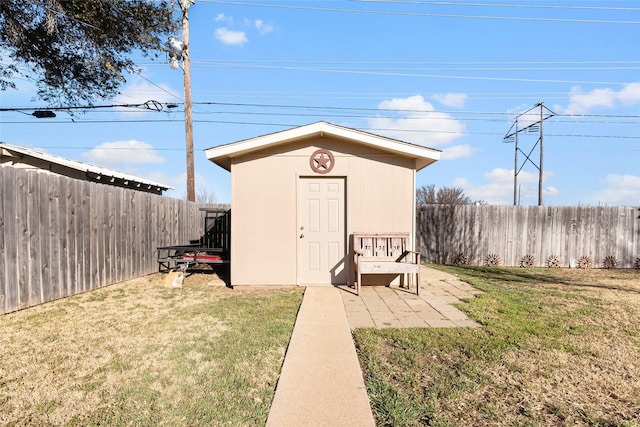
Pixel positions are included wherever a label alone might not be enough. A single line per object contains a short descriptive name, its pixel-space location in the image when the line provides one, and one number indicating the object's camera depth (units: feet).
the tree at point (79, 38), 23.68
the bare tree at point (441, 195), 93.86
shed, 21.83
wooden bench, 21.01
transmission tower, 59.41
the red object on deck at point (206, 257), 26.63
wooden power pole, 35.24
